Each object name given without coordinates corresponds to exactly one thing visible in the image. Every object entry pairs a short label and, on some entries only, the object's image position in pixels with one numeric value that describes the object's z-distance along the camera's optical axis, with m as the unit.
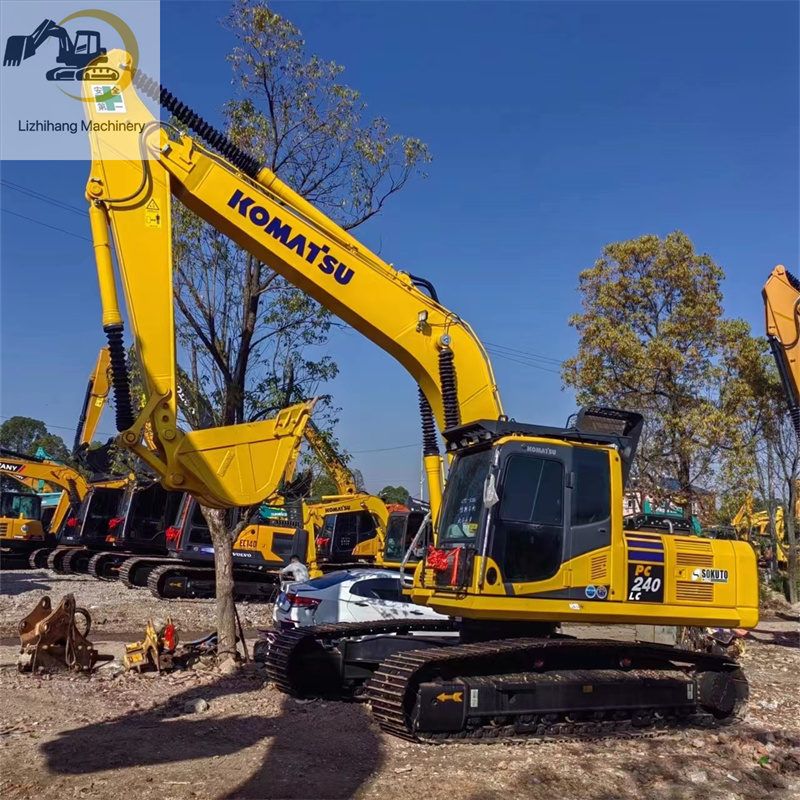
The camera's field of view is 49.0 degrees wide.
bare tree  11.60
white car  11.79
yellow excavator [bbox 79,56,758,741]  7.99
